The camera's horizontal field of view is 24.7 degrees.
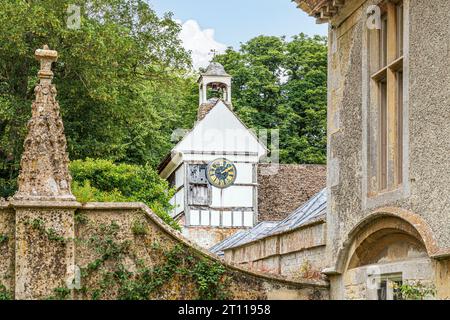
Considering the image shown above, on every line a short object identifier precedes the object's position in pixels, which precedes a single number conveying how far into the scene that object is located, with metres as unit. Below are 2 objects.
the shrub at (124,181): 25.31
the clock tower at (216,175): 38.69
